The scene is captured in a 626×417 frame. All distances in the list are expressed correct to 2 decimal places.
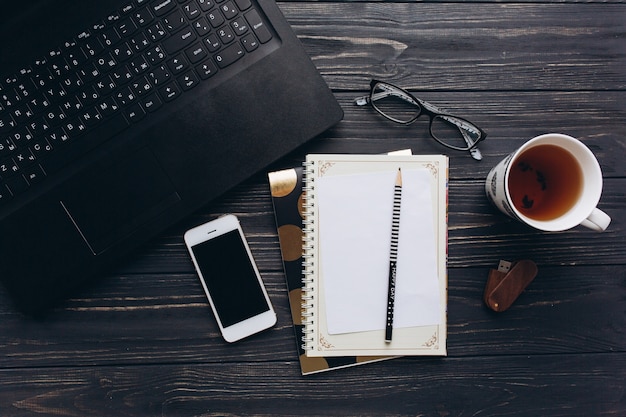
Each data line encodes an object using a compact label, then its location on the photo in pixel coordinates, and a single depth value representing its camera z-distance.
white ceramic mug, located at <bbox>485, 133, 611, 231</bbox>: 0.55
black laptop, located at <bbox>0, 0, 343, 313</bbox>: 0.56
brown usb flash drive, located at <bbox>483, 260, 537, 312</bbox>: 0.62
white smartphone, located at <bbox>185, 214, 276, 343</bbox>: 0.62
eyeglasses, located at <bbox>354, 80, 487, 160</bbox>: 0.63
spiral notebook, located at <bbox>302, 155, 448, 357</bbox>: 0.62
